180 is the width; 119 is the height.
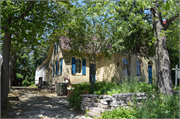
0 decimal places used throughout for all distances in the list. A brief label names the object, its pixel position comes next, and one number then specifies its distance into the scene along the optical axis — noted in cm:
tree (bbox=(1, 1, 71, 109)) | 625
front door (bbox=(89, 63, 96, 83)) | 831
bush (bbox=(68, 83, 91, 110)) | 720
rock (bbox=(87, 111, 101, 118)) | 584
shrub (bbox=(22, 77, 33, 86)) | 2545
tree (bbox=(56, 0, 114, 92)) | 815
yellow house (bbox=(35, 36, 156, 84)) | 1461
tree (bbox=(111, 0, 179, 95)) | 618
